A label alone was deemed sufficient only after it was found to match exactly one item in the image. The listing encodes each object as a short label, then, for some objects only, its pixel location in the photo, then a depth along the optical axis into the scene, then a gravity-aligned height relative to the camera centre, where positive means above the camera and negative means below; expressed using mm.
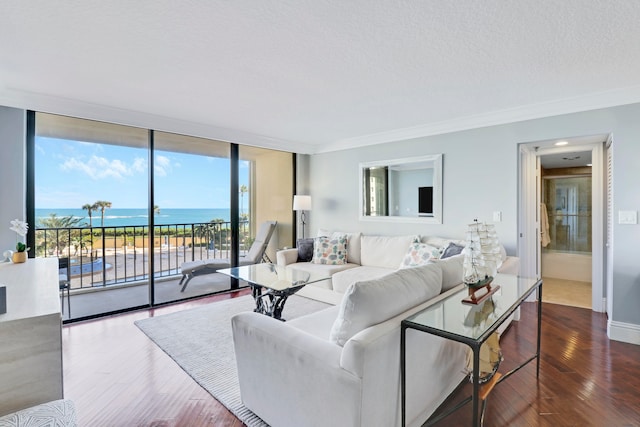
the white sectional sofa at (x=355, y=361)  1385 -725
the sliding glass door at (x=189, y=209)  4270 +56
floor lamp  5293 +162
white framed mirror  4270 +329
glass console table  1373 -526
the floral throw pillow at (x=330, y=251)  4492 -530
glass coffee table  3043 -669
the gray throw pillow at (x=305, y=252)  4746 -570
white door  3136 -153
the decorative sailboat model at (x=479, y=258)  1951 -276
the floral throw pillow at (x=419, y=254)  3613 -466
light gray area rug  2182 -1168
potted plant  2684 -293
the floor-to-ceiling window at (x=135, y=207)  3629 +76
